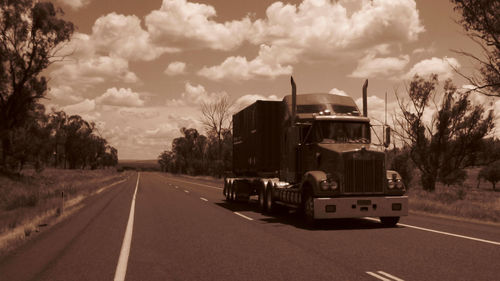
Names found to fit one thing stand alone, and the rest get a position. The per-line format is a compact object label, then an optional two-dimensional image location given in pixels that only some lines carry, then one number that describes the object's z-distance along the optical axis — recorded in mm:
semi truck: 11266
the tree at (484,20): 17469
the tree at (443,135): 35688
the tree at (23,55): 40250
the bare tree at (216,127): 65125
